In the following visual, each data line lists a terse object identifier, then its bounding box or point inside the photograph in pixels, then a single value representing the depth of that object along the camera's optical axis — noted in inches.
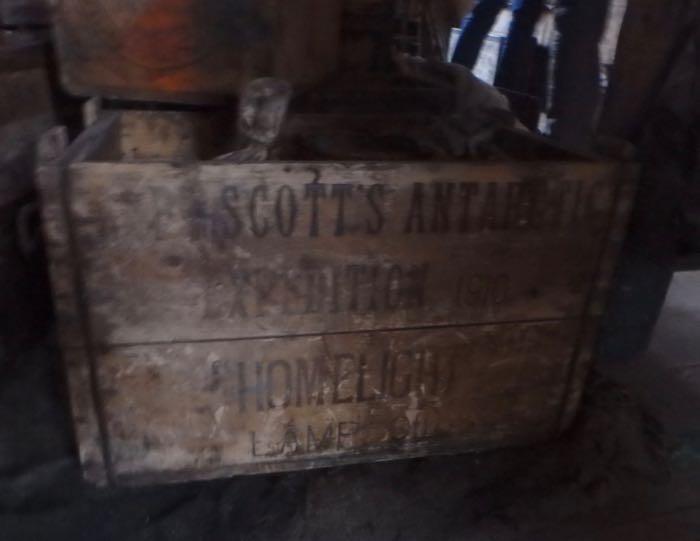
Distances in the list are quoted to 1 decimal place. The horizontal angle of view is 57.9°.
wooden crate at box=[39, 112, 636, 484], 35.8
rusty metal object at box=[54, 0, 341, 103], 47.6
